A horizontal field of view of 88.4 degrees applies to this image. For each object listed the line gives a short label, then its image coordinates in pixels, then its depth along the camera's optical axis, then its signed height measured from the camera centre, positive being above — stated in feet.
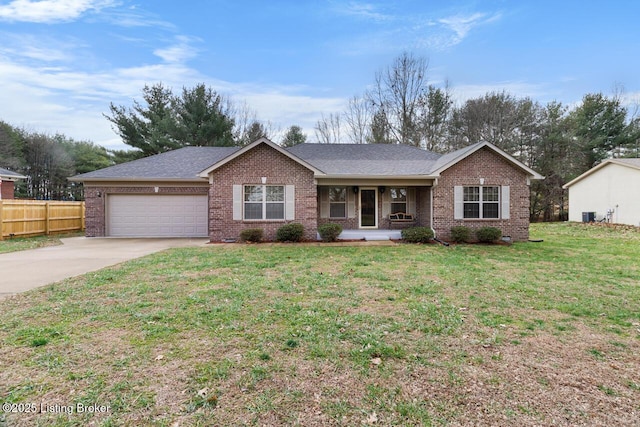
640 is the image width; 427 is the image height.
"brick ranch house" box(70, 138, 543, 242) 43.57 +2.83
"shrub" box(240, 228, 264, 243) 42.24 -2.84
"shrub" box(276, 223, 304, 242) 42.52 -2.59
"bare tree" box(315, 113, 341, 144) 96.83 +25.25
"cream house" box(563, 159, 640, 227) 61.05 +4.32
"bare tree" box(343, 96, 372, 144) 92.07 +26.75
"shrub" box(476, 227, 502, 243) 41.68 -2.48
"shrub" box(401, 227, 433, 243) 41.68 -2.74
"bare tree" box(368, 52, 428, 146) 87.20 +32.36
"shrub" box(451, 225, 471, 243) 41.98 -2.62
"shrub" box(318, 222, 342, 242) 42.45 -2.34
